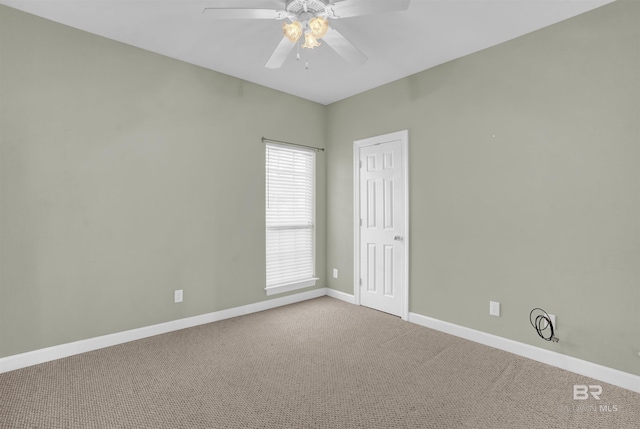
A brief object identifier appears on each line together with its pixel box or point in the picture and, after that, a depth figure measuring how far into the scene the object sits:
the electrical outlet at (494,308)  2.98
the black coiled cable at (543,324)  2.64
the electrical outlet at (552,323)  2.65
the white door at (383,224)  3.76
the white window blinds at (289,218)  4.12
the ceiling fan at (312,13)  1.94
